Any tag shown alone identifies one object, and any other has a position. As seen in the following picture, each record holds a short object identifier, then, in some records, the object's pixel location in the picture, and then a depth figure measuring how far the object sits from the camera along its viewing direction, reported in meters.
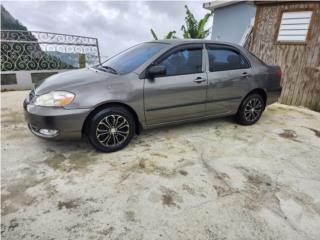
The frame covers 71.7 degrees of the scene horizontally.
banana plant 10.35
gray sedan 2.79
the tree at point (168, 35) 10.56
